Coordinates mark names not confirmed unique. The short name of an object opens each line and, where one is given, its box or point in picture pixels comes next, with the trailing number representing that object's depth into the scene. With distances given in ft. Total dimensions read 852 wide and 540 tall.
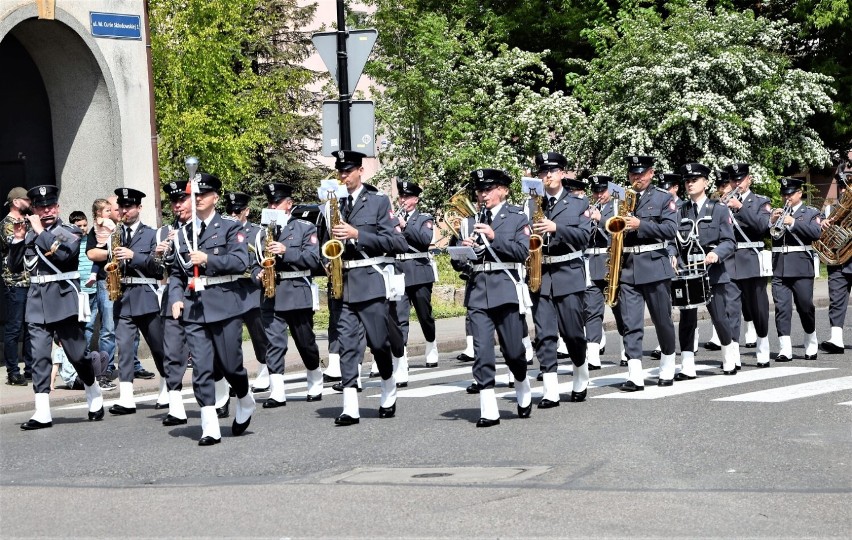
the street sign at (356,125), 59.98
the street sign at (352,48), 60.34
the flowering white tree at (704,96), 104.22
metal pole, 59.72
